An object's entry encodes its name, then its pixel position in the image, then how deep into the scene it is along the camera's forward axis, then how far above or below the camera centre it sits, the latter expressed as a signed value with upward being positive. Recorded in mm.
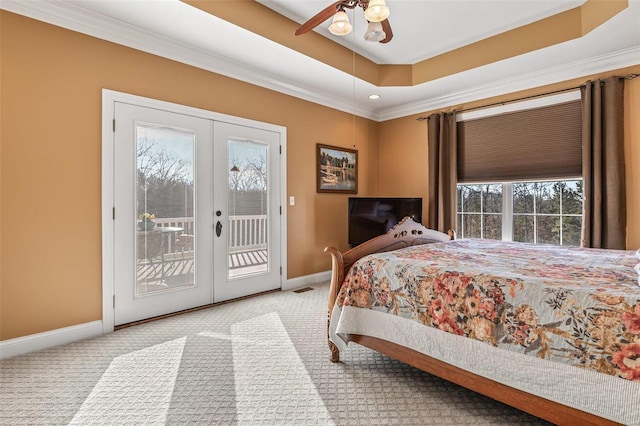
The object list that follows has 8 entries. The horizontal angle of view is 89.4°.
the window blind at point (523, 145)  3621 +794
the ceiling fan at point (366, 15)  1928 +1217
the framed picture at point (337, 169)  4605 +593
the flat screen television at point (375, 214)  4500 -67
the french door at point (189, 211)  2916 -25
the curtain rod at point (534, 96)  3256 +1351
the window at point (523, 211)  3697 -19
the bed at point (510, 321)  1301 -556
